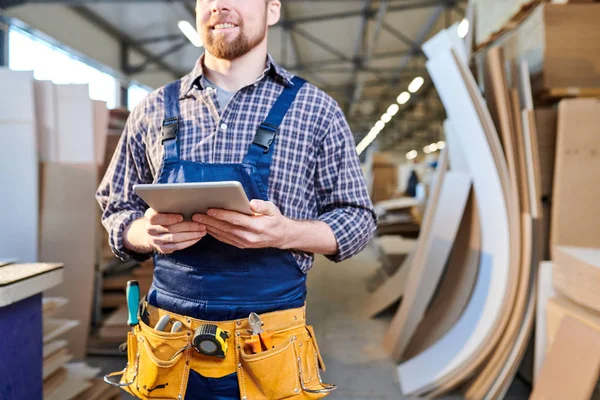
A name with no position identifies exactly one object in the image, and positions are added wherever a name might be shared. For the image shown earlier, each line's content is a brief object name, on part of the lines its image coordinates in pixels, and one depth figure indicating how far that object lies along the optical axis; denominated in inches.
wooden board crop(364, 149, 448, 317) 140.0
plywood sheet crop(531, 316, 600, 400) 67.0
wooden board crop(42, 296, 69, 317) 82.7
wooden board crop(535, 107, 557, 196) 113.2
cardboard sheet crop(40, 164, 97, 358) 109.7
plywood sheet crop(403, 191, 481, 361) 125.3
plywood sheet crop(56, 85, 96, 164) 110.6
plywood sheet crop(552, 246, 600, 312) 70.6
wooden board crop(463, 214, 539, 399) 103.8
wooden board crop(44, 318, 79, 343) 81.5
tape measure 43.8
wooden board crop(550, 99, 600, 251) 102.4
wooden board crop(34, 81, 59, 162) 103.9
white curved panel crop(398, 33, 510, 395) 107.8
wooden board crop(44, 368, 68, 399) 78.5
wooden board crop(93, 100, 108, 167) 120.5
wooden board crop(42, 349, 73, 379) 78.2
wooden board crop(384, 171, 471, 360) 127.1
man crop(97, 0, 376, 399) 45.1
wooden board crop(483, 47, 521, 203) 108.6
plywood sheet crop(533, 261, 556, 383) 91.4
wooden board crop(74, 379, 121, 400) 85.1
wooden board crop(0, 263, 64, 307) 56.6
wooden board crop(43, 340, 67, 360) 79.7
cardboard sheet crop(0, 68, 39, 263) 89.8
